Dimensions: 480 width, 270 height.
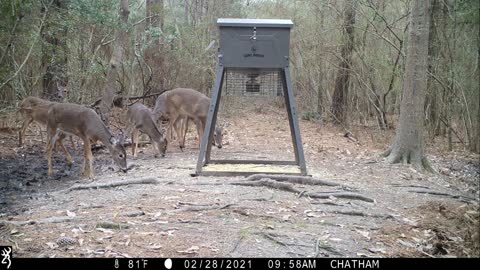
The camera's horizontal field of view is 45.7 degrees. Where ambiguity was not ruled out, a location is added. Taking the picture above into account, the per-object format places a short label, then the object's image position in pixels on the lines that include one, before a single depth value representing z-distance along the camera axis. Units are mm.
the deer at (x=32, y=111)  11664
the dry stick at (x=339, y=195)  7039
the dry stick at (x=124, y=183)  7938
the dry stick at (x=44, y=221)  5891
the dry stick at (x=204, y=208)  6195
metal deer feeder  8117
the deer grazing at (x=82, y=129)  10445
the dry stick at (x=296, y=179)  7844
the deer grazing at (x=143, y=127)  12102
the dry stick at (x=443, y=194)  7215
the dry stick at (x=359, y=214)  6239
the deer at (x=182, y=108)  13352
